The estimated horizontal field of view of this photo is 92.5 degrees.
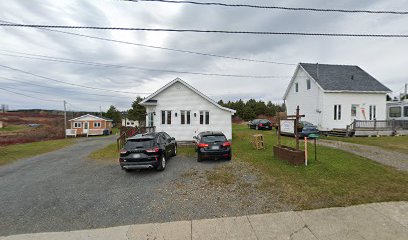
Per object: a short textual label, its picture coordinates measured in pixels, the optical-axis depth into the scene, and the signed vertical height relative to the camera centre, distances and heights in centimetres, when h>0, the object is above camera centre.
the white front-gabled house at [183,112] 1681 +67
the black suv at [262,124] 2747 -75
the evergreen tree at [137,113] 4300 +156
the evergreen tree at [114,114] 6025 +193
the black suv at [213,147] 990 -143
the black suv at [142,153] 811 -141
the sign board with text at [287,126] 975 -40
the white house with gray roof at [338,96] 2078 +240
